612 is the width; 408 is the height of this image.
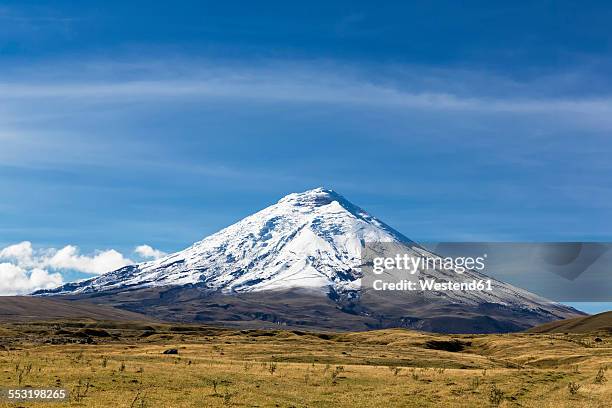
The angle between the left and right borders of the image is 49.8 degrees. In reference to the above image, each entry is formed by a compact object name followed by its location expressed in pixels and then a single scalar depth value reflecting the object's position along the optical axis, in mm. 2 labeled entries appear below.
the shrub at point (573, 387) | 52600
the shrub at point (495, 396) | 47844
